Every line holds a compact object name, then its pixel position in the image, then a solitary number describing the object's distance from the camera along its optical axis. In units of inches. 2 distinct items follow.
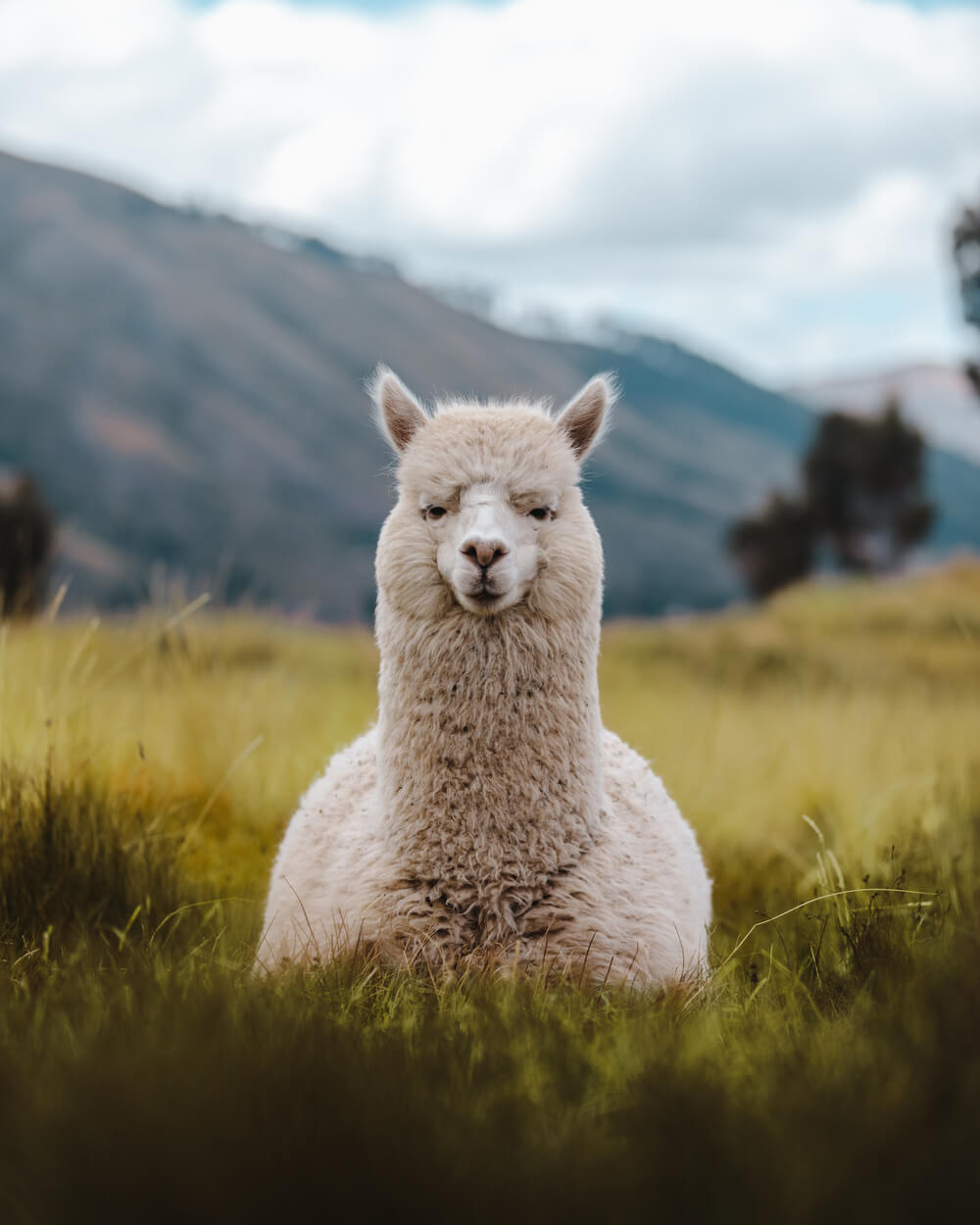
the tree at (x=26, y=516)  976.9
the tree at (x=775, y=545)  1596.9
